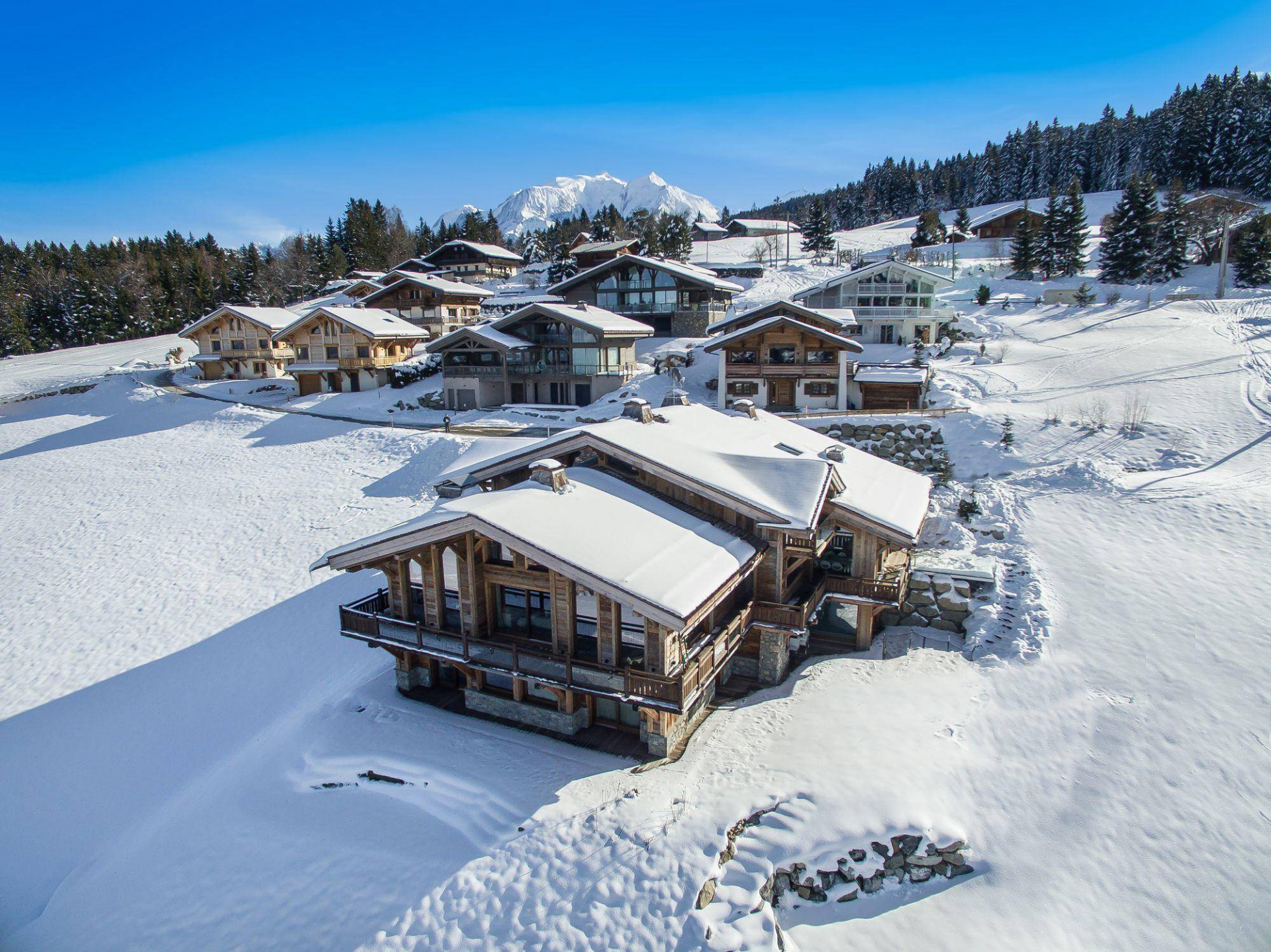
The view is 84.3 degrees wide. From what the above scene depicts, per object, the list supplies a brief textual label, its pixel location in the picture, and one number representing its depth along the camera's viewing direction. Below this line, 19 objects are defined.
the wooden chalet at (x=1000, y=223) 83.69
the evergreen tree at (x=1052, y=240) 62.69
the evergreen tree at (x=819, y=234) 85.94
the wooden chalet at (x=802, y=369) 37.44
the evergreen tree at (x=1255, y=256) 53.00
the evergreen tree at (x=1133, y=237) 57.09
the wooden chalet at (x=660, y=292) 56.25
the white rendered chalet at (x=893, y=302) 46.91
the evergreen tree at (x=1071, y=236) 61.84
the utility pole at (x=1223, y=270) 50.16
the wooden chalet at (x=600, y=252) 69.56
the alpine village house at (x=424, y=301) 63.12
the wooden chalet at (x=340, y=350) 49.84
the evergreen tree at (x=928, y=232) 87.62
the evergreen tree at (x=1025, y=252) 64.54
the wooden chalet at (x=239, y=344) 55.84
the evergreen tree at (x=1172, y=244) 57.25
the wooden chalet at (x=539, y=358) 45.31
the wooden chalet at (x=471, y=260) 87.50
